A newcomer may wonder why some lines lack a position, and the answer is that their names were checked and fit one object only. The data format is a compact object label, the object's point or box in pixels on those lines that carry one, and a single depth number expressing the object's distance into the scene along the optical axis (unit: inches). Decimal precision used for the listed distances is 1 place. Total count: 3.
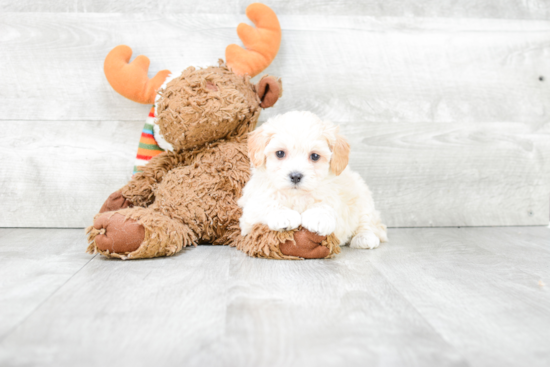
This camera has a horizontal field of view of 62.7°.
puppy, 44.8
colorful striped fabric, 59.2
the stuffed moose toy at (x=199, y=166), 45.9
